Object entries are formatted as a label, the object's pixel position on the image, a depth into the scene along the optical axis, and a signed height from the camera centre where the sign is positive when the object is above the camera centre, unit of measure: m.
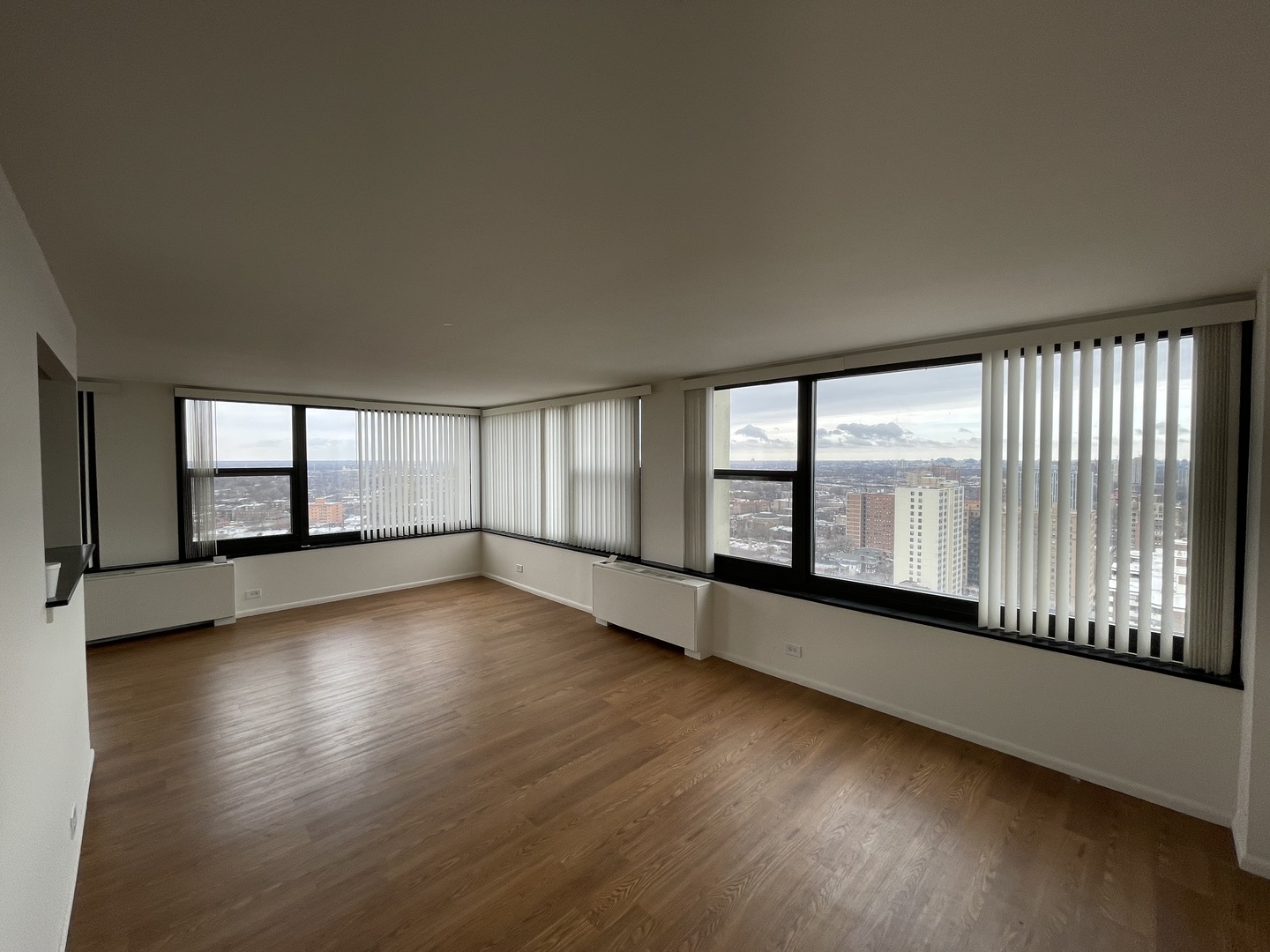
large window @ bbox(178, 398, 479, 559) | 5.56 -0.14
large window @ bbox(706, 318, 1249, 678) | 2.58 -0.19
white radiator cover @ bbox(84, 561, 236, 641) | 4.77 -1.29
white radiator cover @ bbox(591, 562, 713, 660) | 4.55 -1.32
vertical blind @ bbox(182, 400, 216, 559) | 5.46 -0.18
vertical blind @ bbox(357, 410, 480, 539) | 6.73 -0.13
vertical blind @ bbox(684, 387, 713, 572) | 4.77 -0.15
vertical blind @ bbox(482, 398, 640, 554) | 5.58 -0.15
